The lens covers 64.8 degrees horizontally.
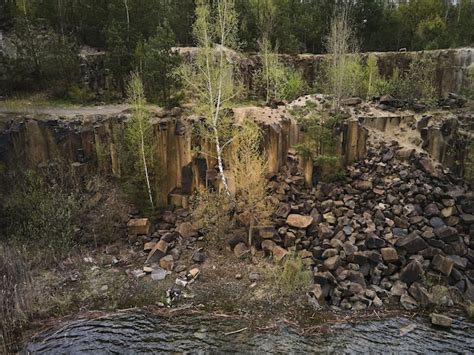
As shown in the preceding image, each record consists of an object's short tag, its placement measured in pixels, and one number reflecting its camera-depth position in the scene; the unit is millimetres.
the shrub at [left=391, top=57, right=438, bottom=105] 24312
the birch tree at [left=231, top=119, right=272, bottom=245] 16594
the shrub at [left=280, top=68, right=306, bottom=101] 27034
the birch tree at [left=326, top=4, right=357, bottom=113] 21766
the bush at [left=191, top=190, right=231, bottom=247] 17562
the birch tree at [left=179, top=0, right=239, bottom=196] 17781
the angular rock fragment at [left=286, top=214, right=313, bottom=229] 17328
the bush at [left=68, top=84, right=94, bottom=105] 24969
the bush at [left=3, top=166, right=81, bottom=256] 17261
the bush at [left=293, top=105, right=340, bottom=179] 19469
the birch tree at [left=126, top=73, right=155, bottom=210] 17969
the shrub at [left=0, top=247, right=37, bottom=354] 12414
